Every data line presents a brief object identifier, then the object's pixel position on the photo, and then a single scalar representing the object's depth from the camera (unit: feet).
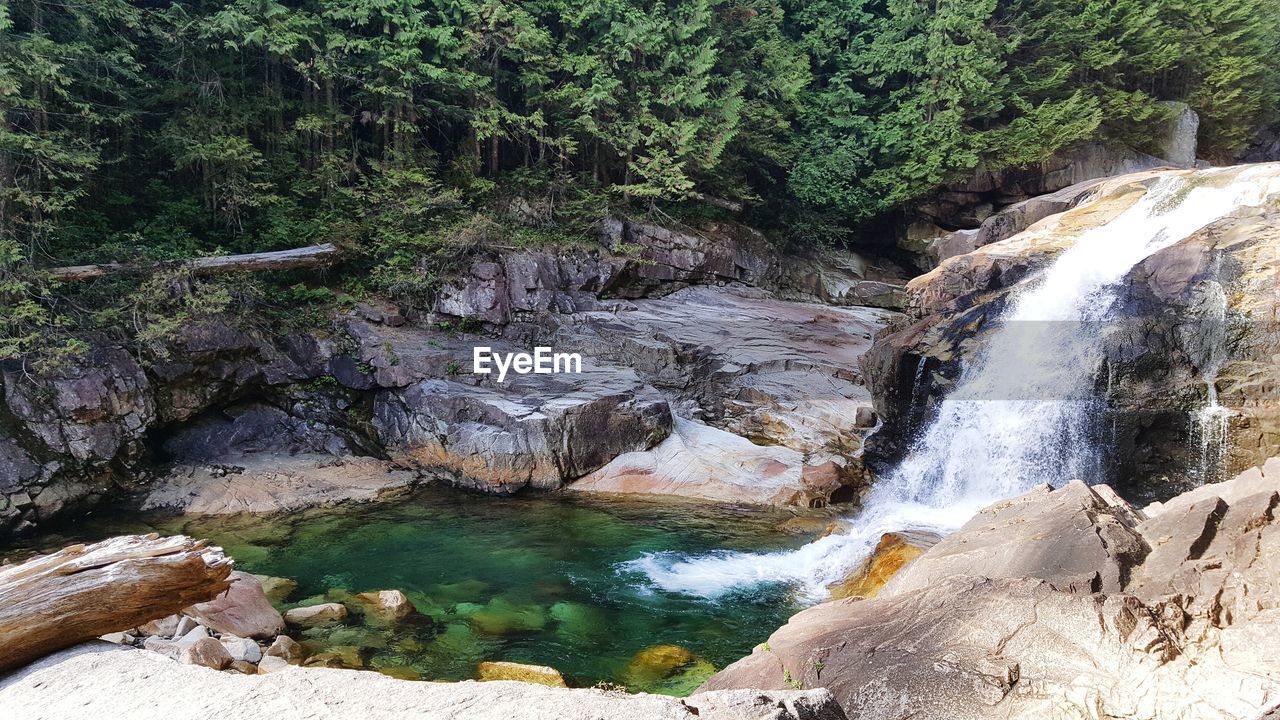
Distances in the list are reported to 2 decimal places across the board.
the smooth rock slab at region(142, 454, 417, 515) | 35.53
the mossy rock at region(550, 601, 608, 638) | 23.80
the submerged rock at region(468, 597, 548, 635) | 23.99
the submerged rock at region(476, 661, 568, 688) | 19.77
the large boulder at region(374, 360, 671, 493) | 39.27
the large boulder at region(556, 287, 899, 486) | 42.96
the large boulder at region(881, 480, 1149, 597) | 16.01
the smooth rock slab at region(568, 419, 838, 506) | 37.78
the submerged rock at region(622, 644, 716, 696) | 20.04
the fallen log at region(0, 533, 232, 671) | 12.62
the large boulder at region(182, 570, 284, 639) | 21.85
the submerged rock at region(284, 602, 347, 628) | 23.95
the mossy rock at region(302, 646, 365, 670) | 21.09
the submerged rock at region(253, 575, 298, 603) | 26.08
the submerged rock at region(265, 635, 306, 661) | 20.79
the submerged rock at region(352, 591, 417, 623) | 24.70
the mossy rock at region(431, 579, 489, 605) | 26.55
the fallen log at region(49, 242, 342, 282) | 36.73
